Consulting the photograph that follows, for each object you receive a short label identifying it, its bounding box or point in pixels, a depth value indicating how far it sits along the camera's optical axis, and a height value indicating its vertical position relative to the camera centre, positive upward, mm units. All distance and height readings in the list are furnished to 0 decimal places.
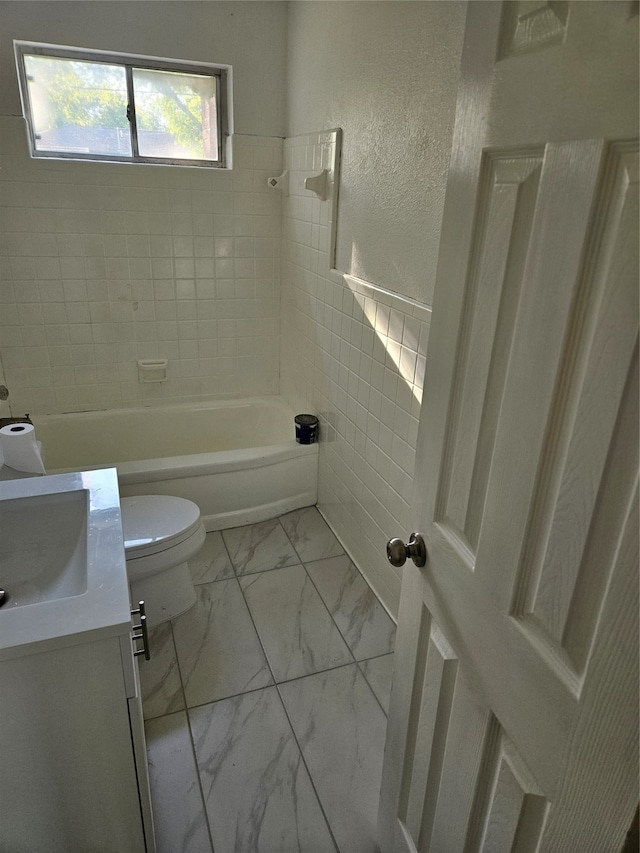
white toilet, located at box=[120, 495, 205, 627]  2004 -1222
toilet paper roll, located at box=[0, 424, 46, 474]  1714 -749
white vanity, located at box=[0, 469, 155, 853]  984 -881
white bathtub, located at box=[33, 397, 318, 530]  2604 -1261
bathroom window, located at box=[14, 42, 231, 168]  2586 +413
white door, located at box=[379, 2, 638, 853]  566 -267
